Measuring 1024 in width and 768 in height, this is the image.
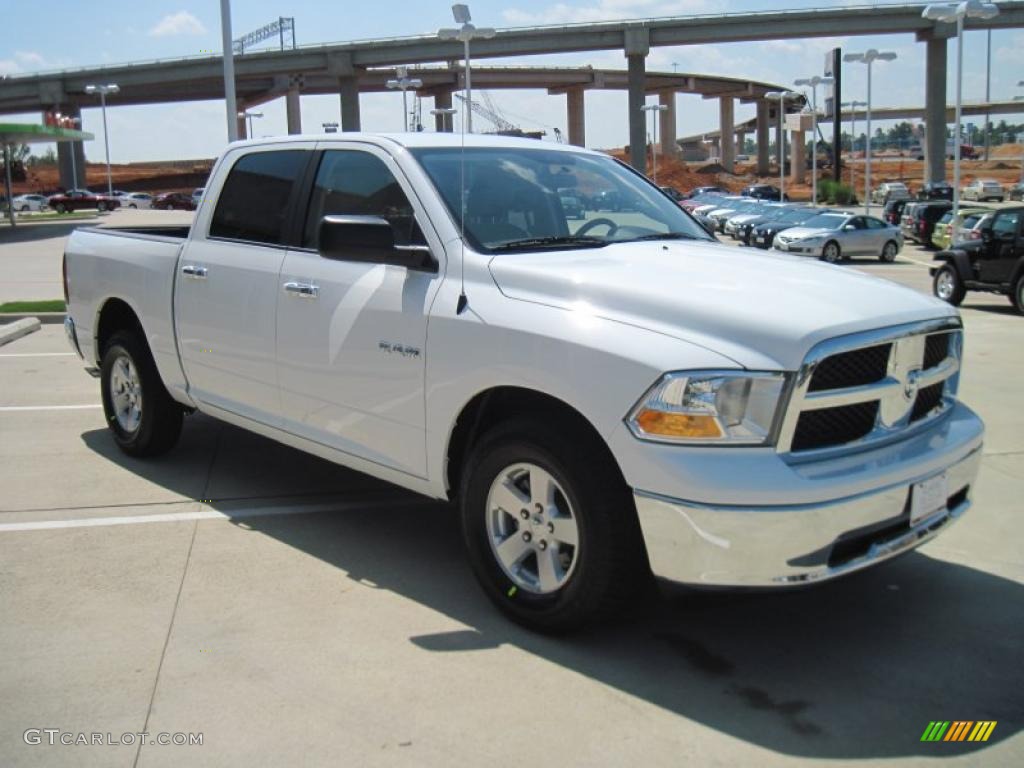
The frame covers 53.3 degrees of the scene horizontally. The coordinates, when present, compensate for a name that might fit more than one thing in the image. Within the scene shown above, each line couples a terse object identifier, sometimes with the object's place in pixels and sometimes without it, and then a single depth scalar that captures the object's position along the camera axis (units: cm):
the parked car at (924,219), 3428
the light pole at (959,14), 2559
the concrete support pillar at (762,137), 11994
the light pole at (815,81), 4809
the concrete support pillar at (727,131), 11794
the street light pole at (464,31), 2161
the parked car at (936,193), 5453
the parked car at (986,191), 6925
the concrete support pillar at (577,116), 9938
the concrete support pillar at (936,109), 7056
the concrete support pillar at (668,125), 11125
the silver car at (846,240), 2925
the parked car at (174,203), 7738
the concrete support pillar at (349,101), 7425
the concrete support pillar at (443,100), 8986
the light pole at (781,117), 5724
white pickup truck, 347
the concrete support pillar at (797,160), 10681
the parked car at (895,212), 4031
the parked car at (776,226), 3256
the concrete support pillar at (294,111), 9194
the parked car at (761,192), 7304
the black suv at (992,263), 1577
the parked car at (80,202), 7194
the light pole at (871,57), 4174
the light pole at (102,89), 7062
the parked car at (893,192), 6581
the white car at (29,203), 7703
